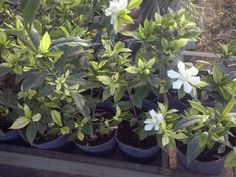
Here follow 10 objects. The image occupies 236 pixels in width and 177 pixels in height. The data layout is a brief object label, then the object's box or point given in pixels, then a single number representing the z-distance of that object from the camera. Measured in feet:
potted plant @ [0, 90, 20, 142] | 3.98
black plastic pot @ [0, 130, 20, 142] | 4.38
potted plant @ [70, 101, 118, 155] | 3.92
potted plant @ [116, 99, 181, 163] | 3.39
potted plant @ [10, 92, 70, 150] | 3.61
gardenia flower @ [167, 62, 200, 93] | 3.20
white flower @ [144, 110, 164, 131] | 3.35
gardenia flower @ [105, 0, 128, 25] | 3.33
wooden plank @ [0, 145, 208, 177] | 4.11
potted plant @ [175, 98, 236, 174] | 3.23
